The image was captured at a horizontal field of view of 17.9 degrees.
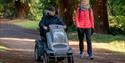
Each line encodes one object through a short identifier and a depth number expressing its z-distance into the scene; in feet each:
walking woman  44.24
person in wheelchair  39.14
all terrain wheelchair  35.83
